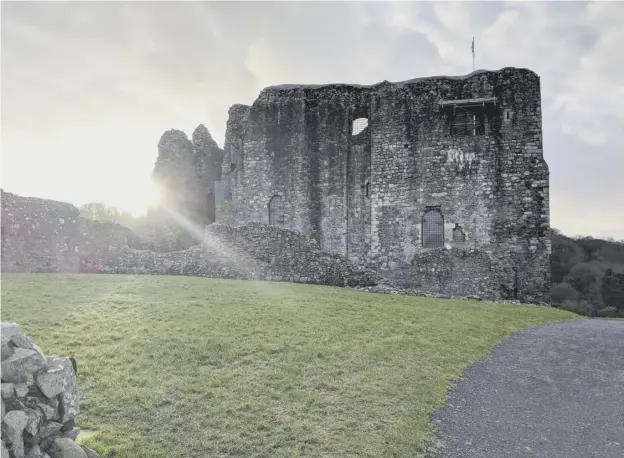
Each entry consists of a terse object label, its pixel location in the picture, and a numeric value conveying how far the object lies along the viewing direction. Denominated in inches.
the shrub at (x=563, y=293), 1498.5
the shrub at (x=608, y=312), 1221.5
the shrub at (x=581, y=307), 1235.2
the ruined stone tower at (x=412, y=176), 943.7
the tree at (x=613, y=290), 1439.5
